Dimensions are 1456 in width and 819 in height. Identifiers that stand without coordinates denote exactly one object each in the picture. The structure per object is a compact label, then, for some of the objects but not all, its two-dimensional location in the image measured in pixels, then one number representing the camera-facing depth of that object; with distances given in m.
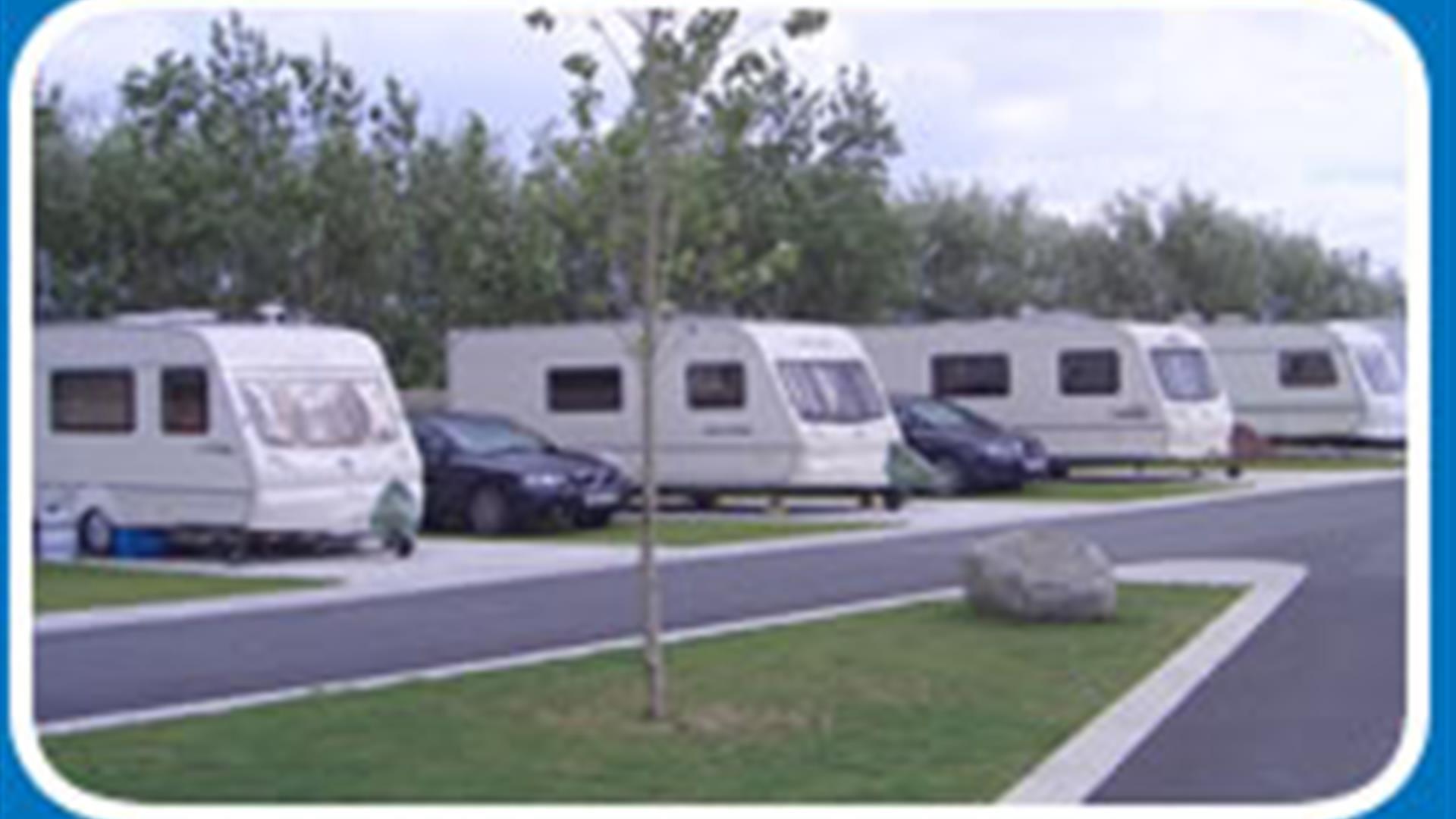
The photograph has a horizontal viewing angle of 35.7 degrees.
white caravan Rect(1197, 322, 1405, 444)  37.34
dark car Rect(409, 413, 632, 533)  22.28
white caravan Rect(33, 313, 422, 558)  19.17
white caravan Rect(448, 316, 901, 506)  25.06
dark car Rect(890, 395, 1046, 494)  28.31
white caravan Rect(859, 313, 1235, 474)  30.55
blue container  19.97
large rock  14.07
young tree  10.06
